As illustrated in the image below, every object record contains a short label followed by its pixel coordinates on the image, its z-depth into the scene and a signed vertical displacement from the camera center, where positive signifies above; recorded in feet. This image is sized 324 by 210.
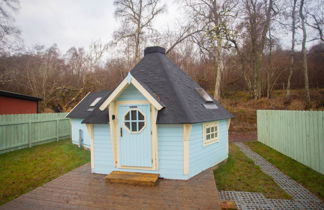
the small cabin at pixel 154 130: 16.38 -2.58
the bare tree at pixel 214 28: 45.44 +19.85
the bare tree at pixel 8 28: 37.49 +18.04
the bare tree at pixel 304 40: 47.26 +16.94
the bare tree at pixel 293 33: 49.54 +20.82
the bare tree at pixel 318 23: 46.77 +21.20
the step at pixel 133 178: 15.35 -6.66
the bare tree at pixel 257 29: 53.11 +22.70
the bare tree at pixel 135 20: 49.53 +24.45
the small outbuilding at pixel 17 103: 36.42 +0.95
